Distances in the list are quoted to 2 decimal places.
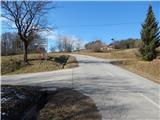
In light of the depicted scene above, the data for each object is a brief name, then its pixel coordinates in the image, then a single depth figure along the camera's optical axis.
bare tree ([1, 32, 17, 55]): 28.35
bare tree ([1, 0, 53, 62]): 14.78
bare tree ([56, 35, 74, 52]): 49.47
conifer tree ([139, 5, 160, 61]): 19.71
